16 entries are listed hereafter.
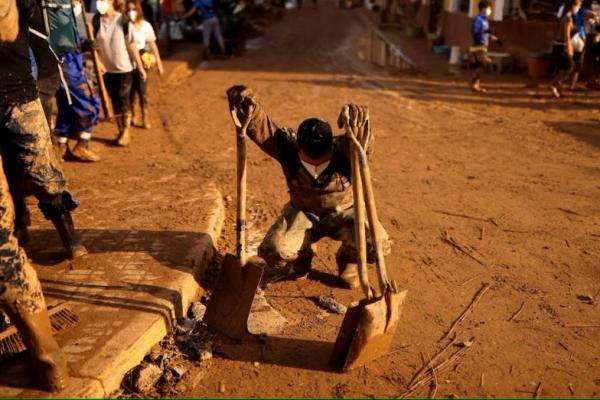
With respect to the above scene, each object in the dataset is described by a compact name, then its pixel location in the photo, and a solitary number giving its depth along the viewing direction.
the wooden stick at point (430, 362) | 3.18
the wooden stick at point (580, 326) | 3.67
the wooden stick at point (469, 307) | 3.63
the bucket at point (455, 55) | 15.45
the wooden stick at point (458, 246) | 4.59
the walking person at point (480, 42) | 11.33
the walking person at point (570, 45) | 10.66
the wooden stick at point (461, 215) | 5.32
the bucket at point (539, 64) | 13.03
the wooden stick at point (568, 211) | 5.43
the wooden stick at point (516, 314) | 3.74
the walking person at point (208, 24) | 14.80
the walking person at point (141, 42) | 7.51
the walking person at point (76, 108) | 6.25
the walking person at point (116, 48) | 7.01
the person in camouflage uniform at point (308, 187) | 3.75
